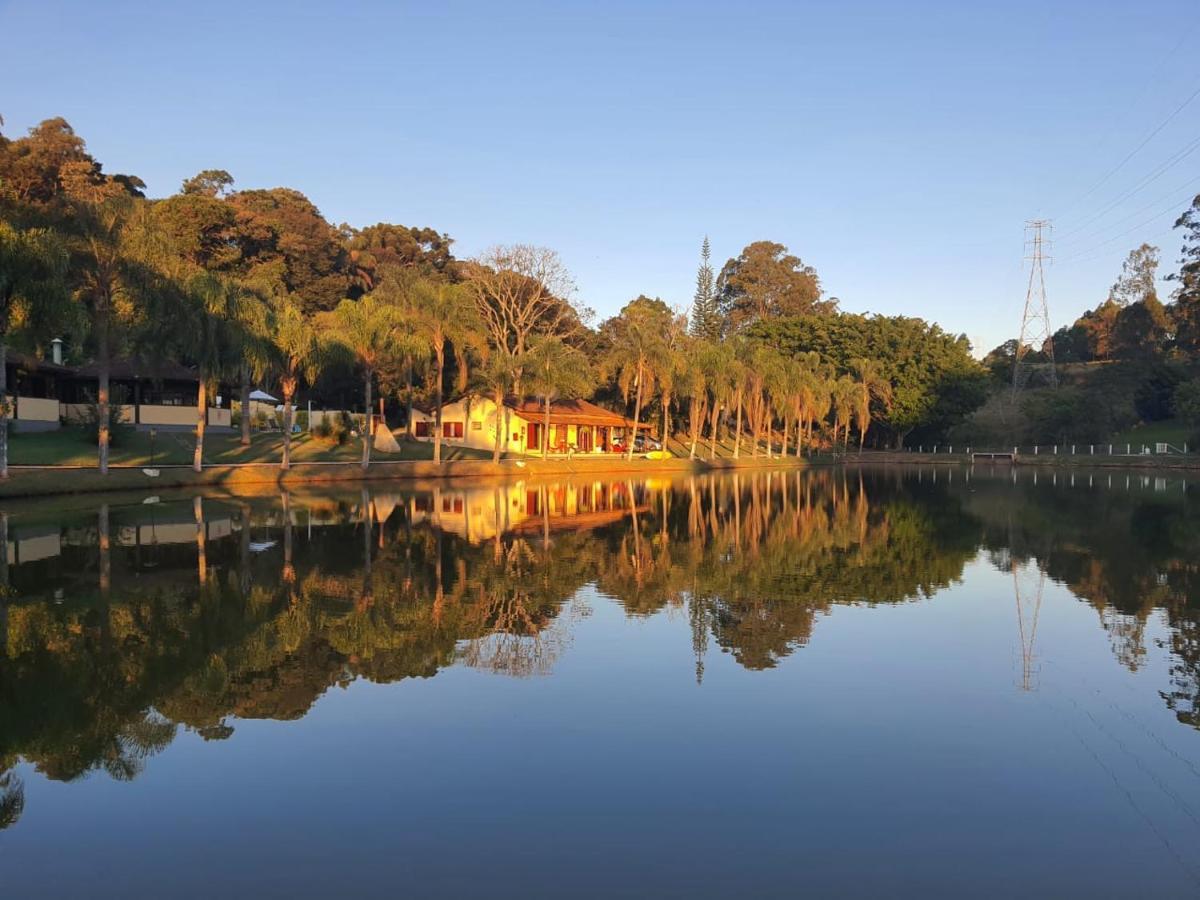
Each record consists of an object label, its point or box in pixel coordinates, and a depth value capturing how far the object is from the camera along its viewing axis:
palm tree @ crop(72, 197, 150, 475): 32.16
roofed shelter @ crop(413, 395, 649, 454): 69.00
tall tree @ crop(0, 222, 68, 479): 27.97
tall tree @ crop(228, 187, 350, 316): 72.38
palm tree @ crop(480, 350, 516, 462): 53.45
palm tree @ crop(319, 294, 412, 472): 43.88
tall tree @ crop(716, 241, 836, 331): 130.75
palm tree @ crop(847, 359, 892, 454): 91.06
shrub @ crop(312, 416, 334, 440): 53.38
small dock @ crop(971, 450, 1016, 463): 91.89
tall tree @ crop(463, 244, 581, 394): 72.94
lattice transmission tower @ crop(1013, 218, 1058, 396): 100.40
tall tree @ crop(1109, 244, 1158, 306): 130.49
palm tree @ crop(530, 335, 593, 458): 56.31
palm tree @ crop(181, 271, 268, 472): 36.19
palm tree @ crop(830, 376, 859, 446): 88.38
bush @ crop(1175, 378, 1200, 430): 80.00
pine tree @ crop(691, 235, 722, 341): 111.19
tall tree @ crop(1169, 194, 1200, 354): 84.38
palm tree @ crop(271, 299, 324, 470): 40.97
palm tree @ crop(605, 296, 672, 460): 66.06
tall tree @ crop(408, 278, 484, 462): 48.19
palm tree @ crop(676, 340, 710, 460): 68.94
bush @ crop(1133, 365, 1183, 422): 103.12
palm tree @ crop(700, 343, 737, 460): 70.88
